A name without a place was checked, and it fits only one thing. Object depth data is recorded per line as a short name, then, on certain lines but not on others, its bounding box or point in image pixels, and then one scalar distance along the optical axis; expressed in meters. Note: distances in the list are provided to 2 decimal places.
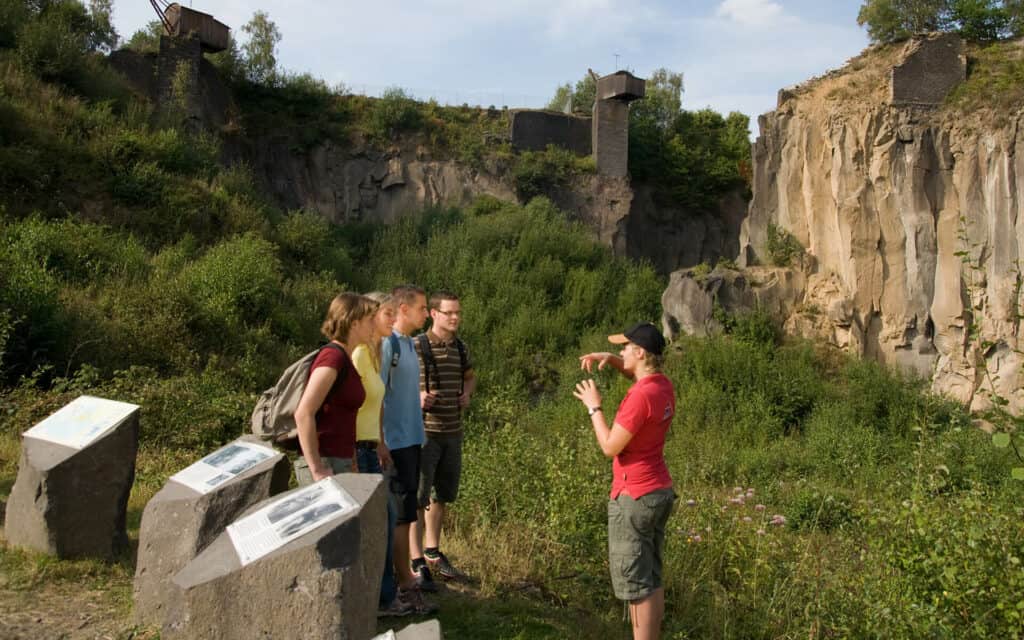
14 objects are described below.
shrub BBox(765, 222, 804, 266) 22.08
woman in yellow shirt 4.66
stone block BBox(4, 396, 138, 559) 5.16
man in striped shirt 5.38
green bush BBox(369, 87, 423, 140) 27.28
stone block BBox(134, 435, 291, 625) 4.34
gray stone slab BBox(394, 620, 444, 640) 3.05
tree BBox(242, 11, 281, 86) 27.39
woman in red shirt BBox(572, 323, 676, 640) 4.17
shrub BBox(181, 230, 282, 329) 14.77
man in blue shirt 4.92
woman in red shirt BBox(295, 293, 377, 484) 4.16
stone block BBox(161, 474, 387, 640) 3.40
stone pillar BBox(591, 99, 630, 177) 28.17
